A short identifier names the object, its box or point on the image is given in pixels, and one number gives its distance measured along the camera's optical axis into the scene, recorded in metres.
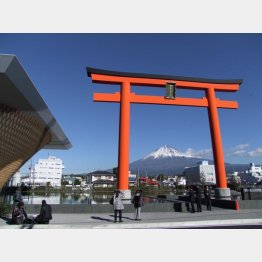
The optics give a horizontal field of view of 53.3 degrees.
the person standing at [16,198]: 10.41
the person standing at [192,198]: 11.95
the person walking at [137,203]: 9.96
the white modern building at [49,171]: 86.19
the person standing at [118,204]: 9.48
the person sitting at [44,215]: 8.55
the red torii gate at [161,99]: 14.48
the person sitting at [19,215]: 9.01
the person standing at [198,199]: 12.05
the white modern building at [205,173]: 92.31
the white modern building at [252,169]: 133.55
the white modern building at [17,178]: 41.96
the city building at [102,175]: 84.62
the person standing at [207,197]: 12.75
